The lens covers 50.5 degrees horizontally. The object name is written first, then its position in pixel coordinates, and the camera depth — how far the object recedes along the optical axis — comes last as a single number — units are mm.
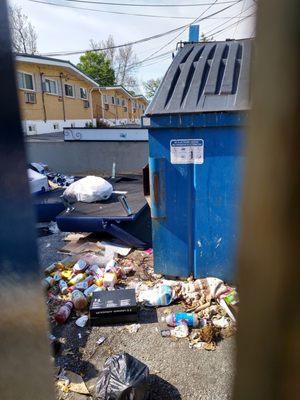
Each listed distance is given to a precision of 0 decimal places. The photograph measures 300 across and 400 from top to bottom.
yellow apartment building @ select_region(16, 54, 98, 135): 13773
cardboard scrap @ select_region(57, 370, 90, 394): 2271
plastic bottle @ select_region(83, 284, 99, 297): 3407
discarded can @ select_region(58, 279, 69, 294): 3550
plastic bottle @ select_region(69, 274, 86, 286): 3695
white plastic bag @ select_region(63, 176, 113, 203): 5309
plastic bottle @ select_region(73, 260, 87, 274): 3936
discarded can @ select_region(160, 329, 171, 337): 2857
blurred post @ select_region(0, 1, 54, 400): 502
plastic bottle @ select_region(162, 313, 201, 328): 2906
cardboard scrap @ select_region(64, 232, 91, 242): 5275
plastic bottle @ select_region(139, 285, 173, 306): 3275
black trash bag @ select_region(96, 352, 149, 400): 1989
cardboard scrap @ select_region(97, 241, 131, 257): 4547
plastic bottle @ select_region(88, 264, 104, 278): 3884
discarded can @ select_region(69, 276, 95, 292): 3550
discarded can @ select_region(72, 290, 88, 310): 3227
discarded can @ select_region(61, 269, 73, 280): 3897
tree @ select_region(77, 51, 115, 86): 28219
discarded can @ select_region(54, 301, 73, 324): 3047
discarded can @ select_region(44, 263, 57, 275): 4023
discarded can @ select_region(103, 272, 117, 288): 3586
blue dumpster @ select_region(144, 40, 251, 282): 3193
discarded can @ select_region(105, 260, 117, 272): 3906
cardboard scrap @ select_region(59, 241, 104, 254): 4681
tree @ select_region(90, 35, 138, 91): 37844
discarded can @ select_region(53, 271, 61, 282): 3818
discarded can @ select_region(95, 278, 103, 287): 3601
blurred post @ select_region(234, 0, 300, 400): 380
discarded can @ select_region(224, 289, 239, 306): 3034
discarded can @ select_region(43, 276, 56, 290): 3672
